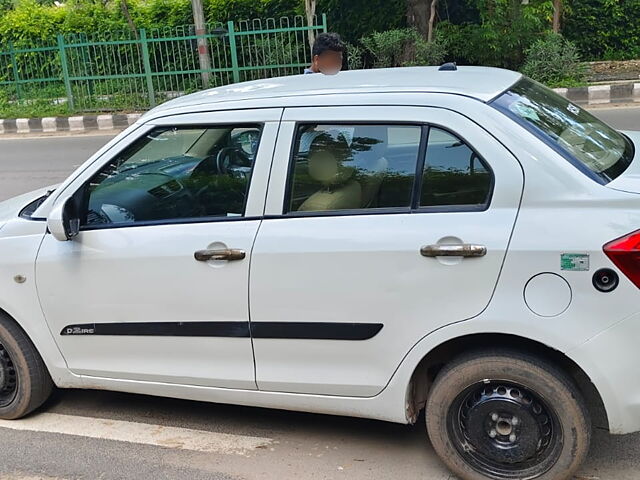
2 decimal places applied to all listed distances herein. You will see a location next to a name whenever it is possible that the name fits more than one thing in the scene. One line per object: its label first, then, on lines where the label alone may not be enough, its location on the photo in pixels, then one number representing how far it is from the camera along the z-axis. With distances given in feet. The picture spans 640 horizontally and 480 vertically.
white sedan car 8.45
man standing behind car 17.83
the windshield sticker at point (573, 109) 10.76
